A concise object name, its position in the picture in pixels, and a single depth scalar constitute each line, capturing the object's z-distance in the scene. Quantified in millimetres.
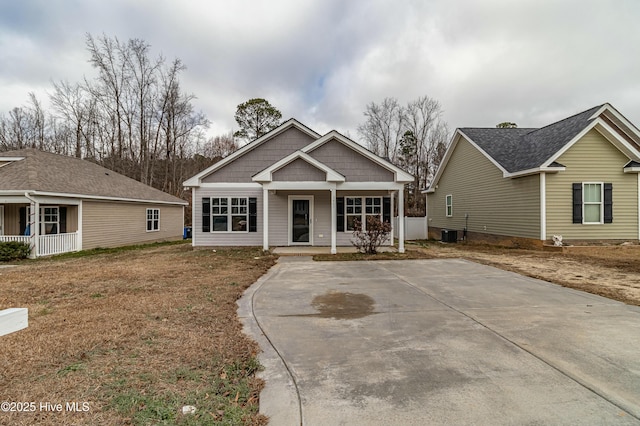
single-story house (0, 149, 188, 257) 13039
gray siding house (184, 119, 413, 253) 14594
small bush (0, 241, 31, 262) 12227
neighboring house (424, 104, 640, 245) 13688
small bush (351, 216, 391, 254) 12289
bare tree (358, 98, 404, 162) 34969
